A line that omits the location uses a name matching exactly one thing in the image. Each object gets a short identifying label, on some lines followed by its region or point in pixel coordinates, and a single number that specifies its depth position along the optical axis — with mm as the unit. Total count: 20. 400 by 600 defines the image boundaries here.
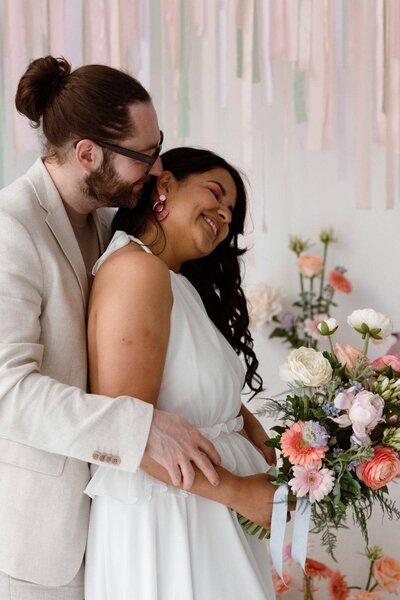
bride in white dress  1704
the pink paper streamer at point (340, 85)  3320
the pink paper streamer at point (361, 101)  3307
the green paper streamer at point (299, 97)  3336
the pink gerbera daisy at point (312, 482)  1644
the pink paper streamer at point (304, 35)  3314
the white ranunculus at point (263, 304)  3197
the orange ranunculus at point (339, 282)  3189
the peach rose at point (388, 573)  2824
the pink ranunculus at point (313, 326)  3062
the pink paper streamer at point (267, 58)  3340
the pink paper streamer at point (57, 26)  3244
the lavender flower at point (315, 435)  1654
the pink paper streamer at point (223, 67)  3350
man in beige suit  1616
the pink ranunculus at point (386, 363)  1789
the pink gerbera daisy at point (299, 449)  1648
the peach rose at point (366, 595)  2850
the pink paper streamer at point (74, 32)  3260
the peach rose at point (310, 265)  3162
